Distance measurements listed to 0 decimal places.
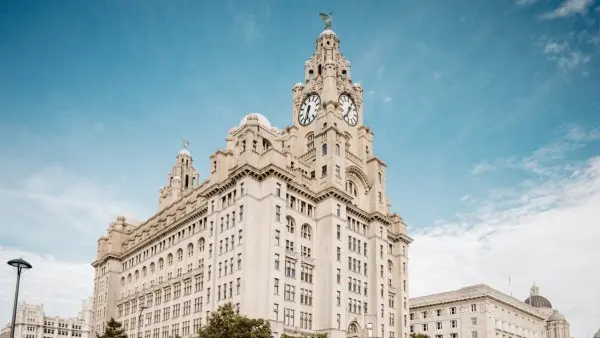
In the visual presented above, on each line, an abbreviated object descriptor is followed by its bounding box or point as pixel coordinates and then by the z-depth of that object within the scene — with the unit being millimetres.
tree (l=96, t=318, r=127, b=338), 96306
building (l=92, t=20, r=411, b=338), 84000
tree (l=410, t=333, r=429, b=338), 98738
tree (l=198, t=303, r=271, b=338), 67125
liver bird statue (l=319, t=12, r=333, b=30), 117938
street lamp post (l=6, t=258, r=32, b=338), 42562
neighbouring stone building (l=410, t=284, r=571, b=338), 129250
